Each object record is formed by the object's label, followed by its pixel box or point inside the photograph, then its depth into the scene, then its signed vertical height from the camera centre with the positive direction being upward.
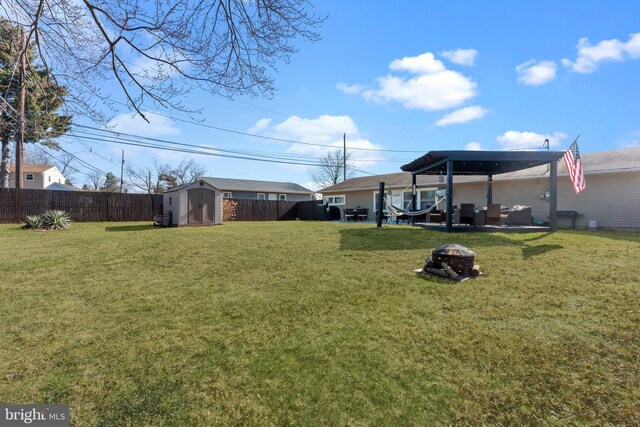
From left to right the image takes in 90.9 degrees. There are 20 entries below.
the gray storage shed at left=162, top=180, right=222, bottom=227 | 13.43 +0.19
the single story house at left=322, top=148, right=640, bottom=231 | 10.31 +0.77
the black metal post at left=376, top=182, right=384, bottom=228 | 10.14 +0.14
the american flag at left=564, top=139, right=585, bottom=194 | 7.22 +0.99
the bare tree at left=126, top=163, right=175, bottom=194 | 40.22 +3.79
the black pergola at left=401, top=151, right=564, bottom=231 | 8.06 +1.37
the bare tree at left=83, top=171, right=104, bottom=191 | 46.06 +3.86
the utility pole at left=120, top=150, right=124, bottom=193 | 36.81 +4.26
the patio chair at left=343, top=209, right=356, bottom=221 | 17.72 -0.33
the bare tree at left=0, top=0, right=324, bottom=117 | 3.28 +1.89
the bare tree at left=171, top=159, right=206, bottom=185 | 39.28 +4.72
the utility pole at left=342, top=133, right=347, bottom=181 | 31.59 +5.94
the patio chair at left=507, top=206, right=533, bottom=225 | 9.76 -0.16
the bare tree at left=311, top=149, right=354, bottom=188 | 38.23 +5.04
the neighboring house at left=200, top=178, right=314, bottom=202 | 28.19 +1.82
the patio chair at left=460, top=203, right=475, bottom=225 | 9.37 -0.07
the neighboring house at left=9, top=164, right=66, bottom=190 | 32.62 +3.39
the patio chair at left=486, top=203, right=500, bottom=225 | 9.12 -0.07
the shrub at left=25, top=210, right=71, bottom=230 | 10.88 -0.48
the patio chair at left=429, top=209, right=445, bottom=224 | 10.74 -0.26
